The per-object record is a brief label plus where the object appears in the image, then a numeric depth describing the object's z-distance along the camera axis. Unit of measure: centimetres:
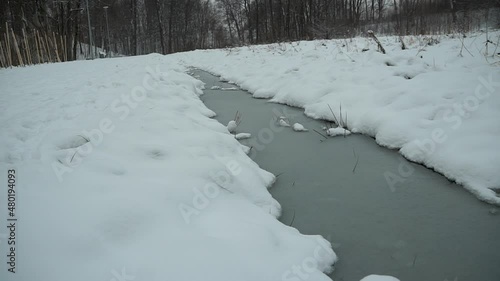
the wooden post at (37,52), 951
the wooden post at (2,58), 848
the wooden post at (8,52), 841
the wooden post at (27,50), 895
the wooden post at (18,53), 835
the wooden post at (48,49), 1034
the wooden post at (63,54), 1174
